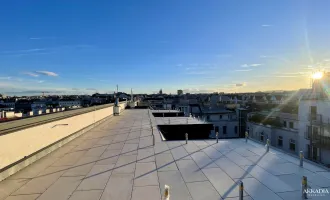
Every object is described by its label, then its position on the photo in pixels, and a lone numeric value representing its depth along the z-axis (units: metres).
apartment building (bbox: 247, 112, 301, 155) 23.17
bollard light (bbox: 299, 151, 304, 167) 5.96
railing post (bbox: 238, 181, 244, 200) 3.97
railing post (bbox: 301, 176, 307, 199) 4.13
